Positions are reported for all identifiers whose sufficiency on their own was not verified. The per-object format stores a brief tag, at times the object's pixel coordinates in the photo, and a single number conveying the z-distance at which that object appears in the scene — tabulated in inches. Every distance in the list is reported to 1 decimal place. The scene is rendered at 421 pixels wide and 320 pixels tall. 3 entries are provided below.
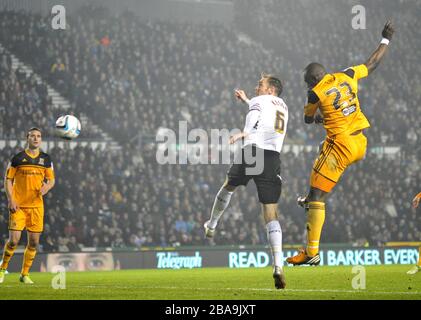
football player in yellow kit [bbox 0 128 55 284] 534.6
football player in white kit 410.6
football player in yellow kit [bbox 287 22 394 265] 425.4
